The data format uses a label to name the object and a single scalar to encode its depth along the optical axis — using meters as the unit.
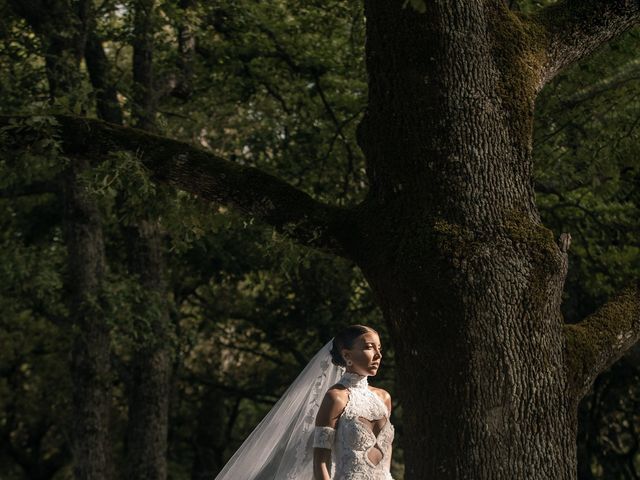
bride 7.05
